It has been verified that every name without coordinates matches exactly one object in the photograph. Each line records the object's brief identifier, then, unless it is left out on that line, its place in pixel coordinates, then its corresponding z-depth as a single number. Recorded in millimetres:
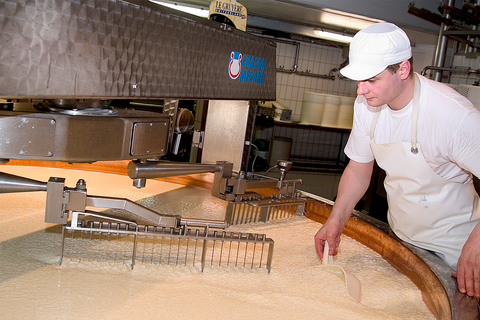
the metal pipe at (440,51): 4820
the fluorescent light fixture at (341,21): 4604
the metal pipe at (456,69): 4613
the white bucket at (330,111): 6820
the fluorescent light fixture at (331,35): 6035
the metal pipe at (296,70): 7042
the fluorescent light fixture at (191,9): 4508
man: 1181
